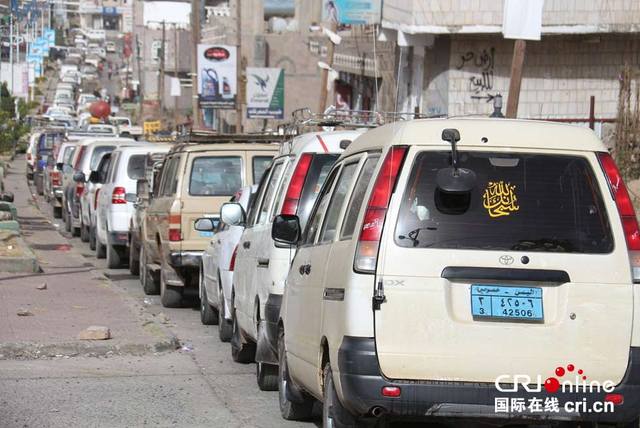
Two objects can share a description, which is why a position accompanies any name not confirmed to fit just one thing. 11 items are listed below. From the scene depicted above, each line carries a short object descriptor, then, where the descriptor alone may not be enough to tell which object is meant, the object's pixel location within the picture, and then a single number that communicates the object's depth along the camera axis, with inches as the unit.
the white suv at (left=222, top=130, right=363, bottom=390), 373.1
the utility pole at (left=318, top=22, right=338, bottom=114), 1314.0
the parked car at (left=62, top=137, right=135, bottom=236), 1075.2
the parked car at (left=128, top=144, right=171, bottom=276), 711.7
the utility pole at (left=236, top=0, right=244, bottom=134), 1826.3
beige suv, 609.0
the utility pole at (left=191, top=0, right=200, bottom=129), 1651.3
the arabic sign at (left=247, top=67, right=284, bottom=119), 1900.8
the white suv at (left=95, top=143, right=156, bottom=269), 817.5
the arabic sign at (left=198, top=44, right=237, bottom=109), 1852.9
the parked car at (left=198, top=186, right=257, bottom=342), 485.1
